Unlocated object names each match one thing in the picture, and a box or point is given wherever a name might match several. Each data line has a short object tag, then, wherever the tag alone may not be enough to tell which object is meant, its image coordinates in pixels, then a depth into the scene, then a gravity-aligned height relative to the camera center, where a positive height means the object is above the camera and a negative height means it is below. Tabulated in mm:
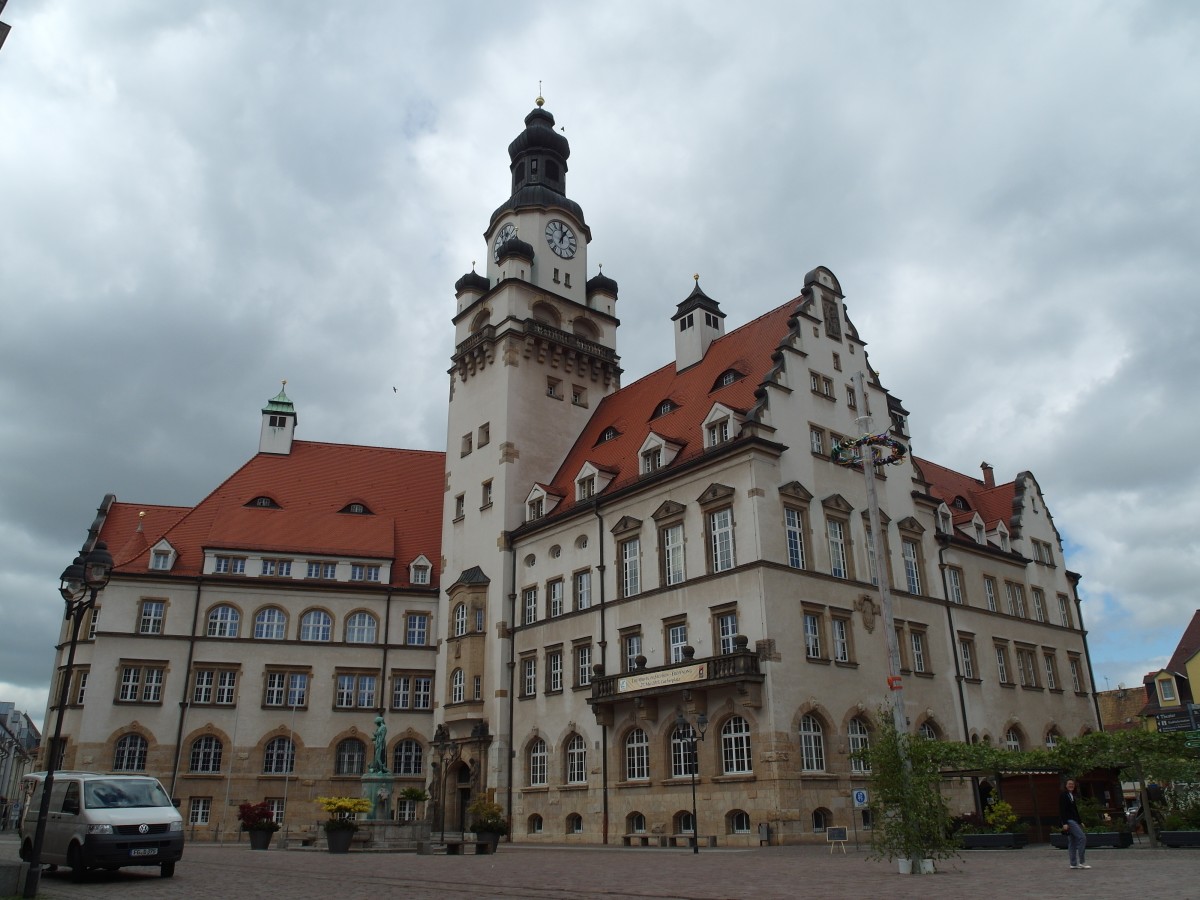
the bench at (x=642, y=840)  32031 -879
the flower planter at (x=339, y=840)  28891 -620
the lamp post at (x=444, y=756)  42562 +2467
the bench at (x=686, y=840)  30625 -857
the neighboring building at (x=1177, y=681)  56469 +6784
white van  17375 -61
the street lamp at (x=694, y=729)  29072 +2499
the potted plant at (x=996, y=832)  24672 -622
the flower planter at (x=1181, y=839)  21938 -774
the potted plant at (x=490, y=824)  29406 -268
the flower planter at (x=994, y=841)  24594 -832
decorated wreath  23456 +8537
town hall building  32969 +8802
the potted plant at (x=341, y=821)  28922 -96
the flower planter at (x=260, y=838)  32156 -580
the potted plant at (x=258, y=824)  32219 -149
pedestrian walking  17406 -539
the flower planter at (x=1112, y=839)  23531 -798
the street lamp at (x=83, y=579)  17016 +4011
